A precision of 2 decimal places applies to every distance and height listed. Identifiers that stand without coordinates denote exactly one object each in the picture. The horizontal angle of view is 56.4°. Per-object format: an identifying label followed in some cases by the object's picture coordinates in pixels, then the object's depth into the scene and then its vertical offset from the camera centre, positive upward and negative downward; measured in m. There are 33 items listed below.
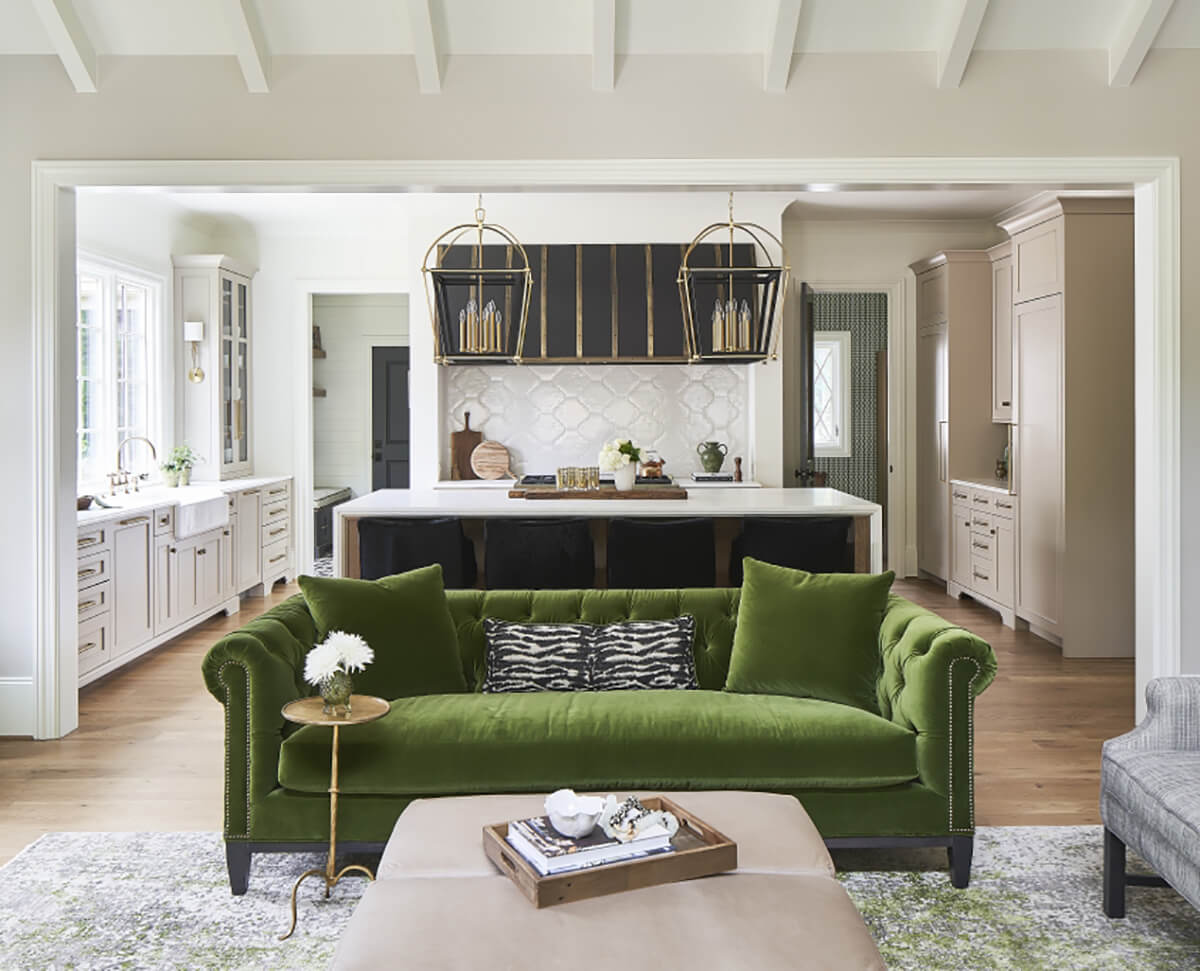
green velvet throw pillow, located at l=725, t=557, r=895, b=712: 3.41 -0.54
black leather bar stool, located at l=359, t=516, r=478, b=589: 5.09 -0.37
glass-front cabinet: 7.75 +0.80
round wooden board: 7.76 +0.01
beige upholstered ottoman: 1.84 -0.80
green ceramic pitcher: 7.67 +0.05
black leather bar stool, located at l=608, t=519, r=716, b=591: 5.06 -0.41
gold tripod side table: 2.80 -0.64
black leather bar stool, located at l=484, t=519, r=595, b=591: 5.09 -0.42
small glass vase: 2.85 -0.58
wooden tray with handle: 2.04 -0.76
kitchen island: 5.01 -0.21
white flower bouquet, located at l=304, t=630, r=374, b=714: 2.82 -0.51
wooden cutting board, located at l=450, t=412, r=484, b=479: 7.79 +0.09
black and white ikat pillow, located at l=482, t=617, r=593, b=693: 3.57 -0.62
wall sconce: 7.67 +0.87
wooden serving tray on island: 5.68 -0.15
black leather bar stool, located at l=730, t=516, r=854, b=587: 5.10 -0.36
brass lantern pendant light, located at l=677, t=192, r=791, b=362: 4.96 +0.66
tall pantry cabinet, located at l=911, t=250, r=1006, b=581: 7.73 +0.63
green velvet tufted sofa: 2.99 -0.79
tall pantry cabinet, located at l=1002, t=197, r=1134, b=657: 5.95 +0.19
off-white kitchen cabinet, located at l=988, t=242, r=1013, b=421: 7.29 +0.85
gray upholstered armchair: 2.44 -0.78
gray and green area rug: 2.67 -1.16
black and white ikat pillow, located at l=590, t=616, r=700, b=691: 3.58 -0.62
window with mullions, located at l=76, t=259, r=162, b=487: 6.65 +0.64
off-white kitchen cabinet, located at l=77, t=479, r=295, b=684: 5.33 -0.61
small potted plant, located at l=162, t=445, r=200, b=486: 7.12 +0.00
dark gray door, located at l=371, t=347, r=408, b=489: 10.61 +0.50
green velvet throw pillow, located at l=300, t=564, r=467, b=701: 3.40 -0.50
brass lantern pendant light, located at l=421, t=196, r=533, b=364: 4.66 +0.61
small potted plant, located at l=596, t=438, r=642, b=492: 5.98 +0.01
